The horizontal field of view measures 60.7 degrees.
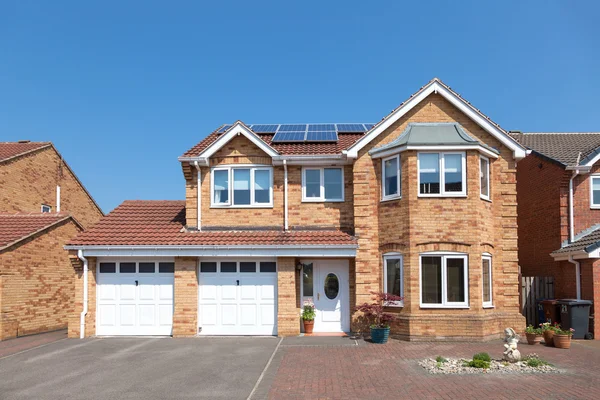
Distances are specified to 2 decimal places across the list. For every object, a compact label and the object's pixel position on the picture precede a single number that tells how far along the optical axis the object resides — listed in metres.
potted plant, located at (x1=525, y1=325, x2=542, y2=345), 14.14
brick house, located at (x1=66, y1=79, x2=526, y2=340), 14.68
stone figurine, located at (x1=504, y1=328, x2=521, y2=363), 11.32
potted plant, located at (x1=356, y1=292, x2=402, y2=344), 14.12
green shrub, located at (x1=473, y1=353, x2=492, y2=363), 11.02
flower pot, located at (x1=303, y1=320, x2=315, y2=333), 15.46
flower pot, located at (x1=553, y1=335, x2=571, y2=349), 13.55
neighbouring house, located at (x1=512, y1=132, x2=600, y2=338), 15.76
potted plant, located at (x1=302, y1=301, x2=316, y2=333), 15.46
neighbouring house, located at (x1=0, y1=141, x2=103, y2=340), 16.56
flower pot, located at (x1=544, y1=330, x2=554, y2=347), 13.94
